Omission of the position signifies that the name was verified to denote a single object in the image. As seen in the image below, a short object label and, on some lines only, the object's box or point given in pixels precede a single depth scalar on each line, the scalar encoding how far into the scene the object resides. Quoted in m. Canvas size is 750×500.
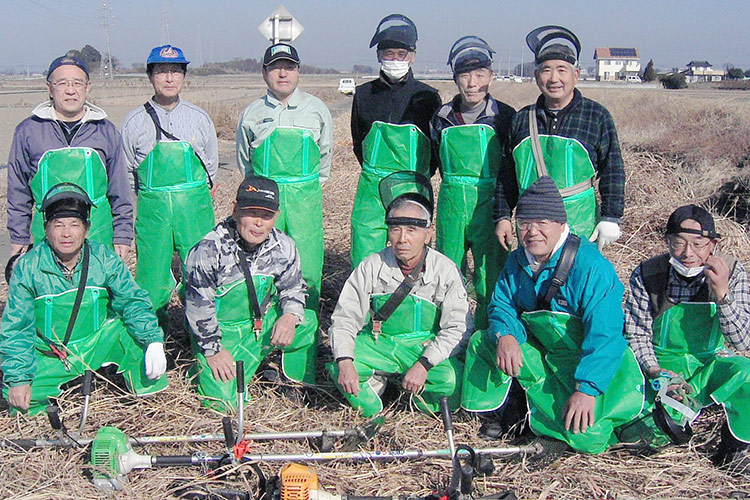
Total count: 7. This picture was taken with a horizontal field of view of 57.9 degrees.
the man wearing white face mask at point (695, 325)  3.30
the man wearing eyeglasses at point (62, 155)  4.15
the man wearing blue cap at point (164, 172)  4.53
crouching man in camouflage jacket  3.83
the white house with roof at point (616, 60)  111.88
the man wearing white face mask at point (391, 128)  4.59
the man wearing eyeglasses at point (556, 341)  3.34
